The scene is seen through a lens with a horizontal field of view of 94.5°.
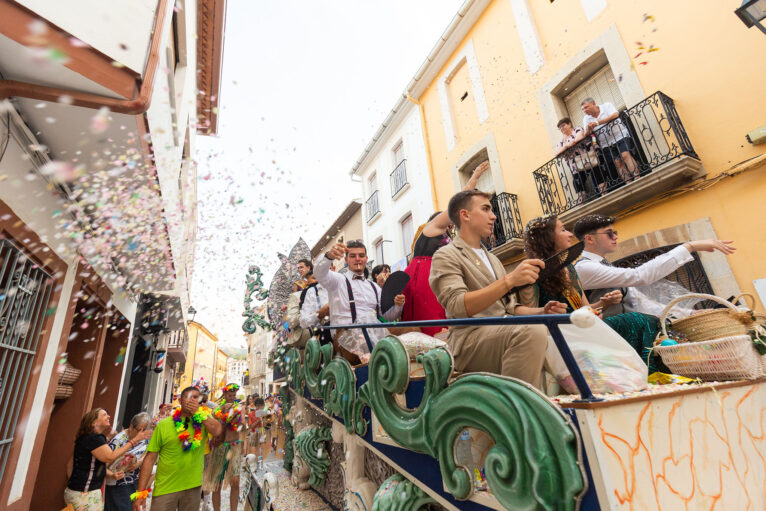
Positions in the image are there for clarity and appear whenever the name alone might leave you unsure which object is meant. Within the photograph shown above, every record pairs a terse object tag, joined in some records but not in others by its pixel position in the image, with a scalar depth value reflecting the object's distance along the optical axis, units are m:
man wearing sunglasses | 2.46
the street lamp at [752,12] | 3.67
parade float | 1.05
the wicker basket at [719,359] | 1.53
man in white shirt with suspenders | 3.51
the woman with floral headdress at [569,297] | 2.23
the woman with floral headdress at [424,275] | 3.16
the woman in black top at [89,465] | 4.18
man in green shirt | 4.43
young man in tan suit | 1.62
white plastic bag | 1.40
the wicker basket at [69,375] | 4.97
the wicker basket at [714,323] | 1.73
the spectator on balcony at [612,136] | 6.07
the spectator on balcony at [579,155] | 6.66
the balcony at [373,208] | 14.73
